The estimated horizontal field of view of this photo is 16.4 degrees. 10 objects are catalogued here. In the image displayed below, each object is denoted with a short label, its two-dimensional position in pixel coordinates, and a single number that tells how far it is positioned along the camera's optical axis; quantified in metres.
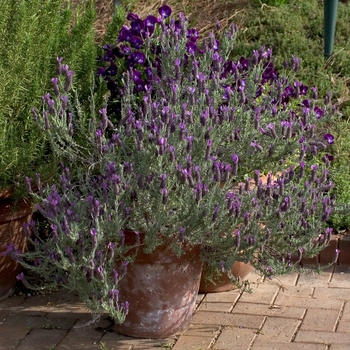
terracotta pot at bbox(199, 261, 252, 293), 6.63
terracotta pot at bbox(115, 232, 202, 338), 5.74
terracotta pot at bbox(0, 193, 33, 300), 6.53
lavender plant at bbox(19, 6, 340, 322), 5.26
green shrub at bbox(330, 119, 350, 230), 7.40
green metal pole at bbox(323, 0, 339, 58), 9.68
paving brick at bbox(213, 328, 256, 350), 5.80
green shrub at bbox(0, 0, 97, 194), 6.22
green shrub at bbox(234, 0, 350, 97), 9.80
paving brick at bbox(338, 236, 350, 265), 7.20
